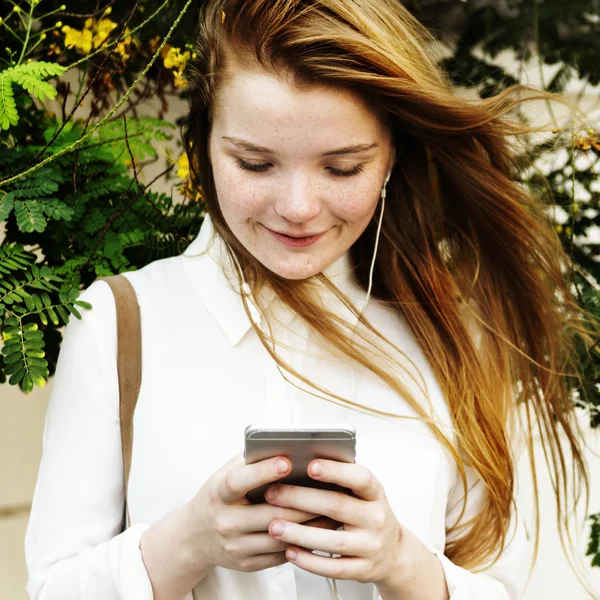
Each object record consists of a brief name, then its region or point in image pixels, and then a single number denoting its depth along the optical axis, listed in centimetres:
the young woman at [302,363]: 143
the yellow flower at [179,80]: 161
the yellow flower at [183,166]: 165
